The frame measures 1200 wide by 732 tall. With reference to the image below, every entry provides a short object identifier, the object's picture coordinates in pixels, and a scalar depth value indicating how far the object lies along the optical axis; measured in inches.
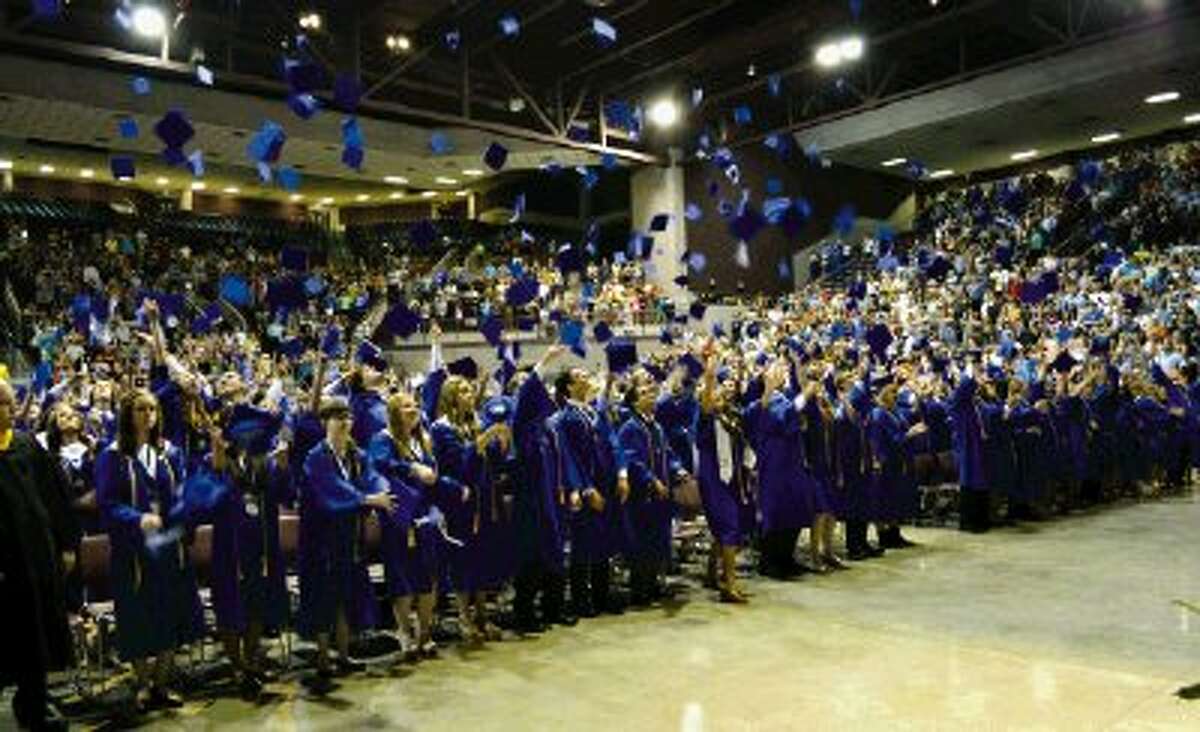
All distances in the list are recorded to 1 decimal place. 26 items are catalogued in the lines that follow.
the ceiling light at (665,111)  932.6
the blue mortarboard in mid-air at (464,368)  298.0
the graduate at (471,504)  258.7
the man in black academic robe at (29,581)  175.3
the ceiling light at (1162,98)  866.8
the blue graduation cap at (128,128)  452.3
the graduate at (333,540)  221.5
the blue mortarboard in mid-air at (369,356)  292.4
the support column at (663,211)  1039.0
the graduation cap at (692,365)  316.8
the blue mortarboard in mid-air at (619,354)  290.8
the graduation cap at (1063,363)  467.8
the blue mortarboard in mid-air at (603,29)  565.3
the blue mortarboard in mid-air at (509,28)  651.5
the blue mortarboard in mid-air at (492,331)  377.1
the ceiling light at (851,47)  762.8
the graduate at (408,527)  238.8
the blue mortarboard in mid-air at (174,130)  294.5
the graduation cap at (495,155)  469.2
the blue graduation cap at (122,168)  370.0
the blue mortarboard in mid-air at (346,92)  397.7
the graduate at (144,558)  202.4
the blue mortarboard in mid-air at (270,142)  320.5
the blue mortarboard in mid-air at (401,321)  269.6
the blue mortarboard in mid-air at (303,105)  384.8
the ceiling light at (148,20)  630.5
